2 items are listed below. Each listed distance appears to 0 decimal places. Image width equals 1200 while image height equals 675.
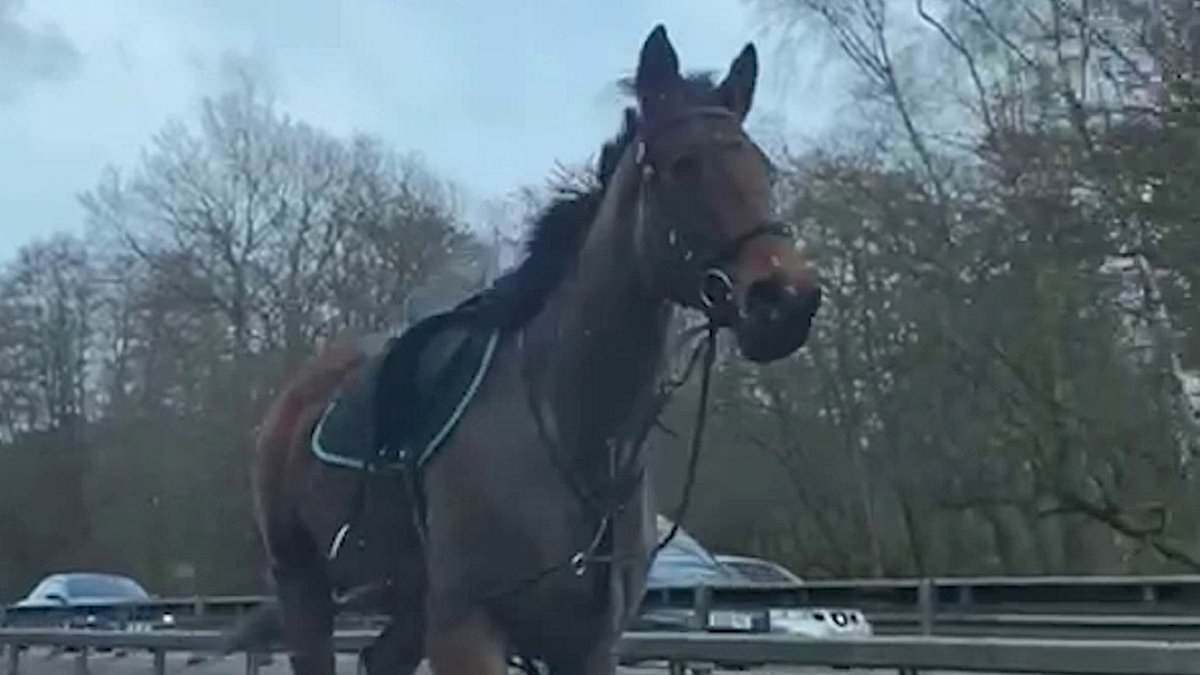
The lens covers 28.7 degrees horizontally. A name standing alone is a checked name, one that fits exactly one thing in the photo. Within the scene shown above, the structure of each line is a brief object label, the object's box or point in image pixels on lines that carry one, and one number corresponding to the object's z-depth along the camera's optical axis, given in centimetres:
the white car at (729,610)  2173
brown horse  624
